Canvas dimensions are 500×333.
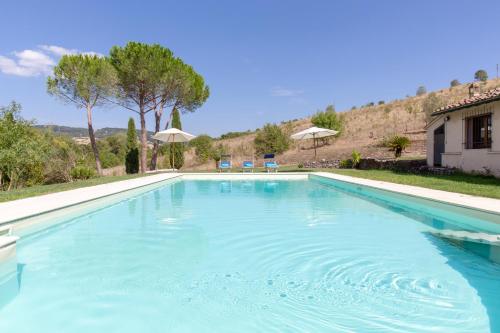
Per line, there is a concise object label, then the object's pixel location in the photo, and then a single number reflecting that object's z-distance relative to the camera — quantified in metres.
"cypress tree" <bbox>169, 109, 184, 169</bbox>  21.86
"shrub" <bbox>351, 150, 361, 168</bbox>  16.66
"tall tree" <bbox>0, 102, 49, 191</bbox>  12.23
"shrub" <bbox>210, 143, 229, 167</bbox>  19.80
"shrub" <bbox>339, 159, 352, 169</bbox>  17.25
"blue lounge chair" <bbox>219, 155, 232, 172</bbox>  16.44
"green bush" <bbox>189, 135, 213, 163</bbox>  23.05
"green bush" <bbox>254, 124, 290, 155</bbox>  26.11
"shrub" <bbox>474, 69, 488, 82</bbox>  34.47
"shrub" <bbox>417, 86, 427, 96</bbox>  39.84
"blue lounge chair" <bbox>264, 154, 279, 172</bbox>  15.74
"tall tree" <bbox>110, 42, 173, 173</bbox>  16.64
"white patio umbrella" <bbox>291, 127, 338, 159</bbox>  15.79
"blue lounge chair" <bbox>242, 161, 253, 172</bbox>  16.88
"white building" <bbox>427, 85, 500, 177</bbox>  9.54
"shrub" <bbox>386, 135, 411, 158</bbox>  16.14
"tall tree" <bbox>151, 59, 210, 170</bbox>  17.83
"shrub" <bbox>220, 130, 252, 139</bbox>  48.74
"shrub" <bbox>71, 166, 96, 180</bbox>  15.36
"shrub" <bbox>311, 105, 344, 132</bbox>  26.27
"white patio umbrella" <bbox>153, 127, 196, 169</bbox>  16.75
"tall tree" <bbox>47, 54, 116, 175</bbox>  16.45
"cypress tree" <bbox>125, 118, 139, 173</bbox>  19.62
